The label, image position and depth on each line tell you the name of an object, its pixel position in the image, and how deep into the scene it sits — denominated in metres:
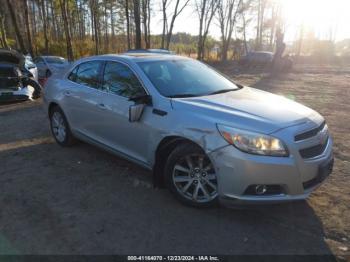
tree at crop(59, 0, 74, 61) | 23.22
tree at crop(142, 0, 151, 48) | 29.31
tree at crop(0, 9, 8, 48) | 25.34
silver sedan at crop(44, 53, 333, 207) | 3.45
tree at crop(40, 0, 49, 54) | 28.76
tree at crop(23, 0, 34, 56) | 22.77
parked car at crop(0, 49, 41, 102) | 9.71
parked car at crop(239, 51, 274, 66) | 28.44
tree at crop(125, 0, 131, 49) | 26.39
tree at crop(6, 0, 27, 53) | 19.88
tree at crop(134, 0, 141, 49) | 18.12
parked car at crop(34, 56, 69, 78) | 17.45
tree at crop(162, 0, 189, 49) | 27.31
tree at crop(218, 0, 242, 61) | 36.09
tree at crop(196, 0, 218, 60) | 31.73
